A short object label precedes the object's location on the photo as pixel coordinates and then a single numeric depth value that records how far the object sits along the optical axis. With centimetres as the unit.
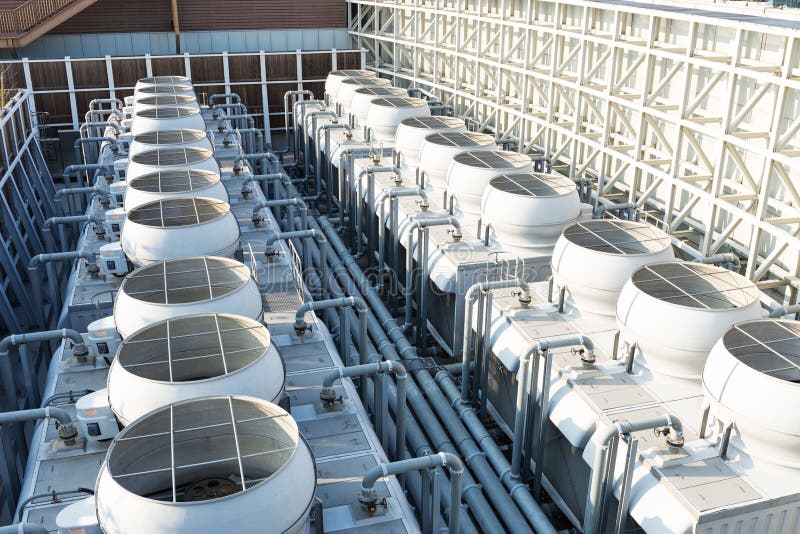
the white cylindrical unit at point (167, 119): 2727
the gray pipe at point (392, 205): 2361
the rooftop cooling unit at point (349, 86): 3619
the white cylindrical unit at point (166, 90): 3378
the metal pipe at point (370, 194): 2598
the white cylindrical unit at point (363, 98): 3369
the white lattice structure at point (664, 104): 1842
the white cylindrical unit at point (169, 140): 2459
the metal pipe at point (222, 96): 3905
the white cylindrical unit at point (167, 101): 3092
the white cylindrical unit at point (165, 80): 3656
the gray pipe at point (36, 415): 1259
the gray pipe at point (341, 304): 1606
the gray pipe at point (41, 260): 1916
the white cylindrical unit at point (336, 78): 3878
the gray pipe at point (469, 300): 1752
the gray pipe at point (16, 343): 1513
